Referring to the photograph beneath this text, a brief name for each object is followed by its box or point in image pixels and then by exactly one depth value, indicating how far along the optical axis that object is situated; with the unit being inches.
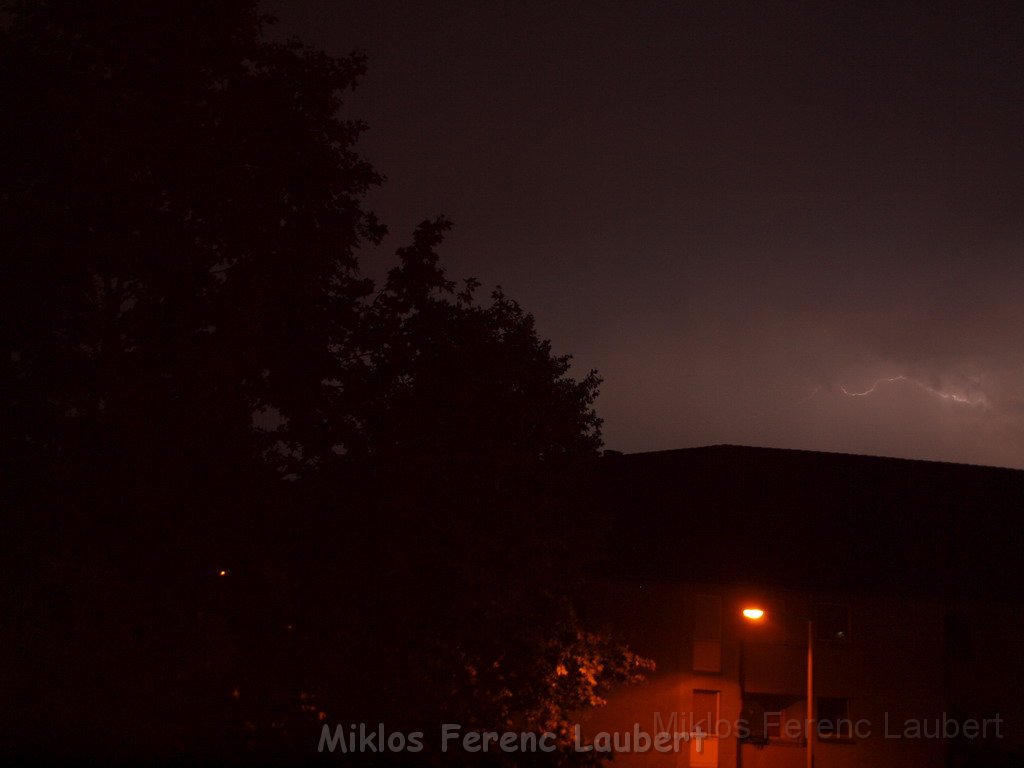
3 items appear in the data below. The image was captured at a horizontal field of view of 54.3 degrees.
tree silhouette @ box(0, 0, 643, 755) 561.6
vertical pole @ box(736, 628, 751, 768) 1159.0
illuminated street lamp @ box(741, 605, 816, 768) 890.1
